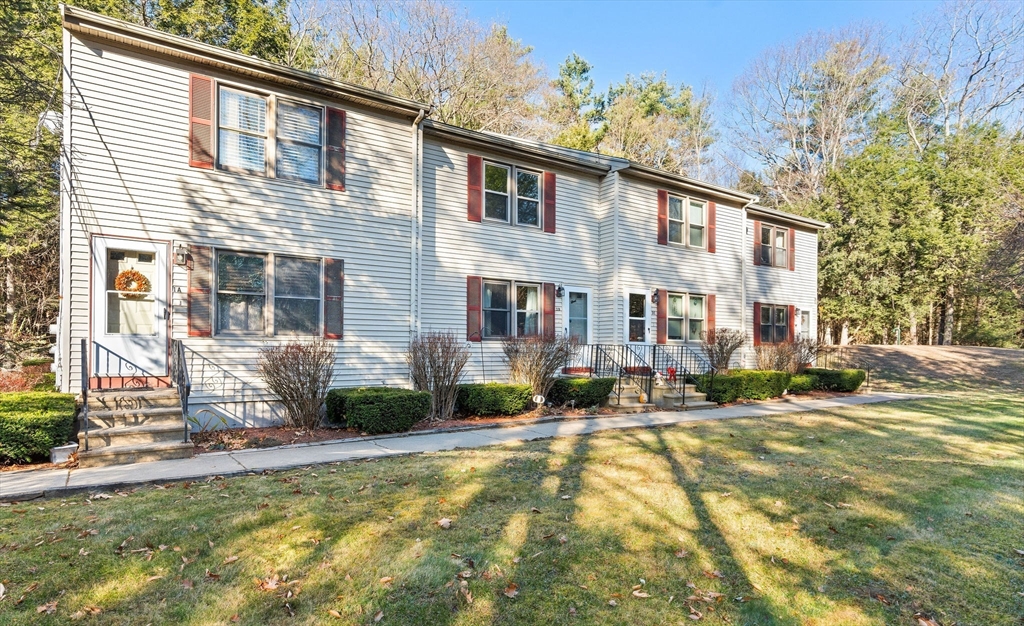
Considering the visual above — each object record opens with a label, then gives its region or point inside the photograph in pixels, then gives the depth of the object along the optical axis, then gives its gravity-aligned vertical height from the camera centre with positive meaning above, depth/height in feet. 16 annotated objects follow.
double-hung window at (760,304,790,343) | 54.44 -0.16
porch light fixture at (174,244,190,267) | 25.67 +3.18
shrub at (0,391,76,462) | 18.62 -3.81
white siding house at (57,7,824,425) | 24.36 +5.50
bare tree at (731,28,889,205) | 93.56 +40.73
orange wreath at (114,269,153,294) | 24.43 +1.76
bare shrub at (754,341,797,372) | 47.60 -3.20
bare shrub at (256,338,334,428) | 25.20 -2.77
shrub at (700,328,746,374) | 44.52 -2.08
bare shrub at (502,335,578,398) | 33.42 -2.46
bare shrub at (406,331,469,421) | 29.84 -2.78
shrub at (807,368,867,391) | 48.83 -5.28
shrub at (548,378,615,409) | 34.42 -4.62
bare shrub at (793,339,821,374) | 48.80 -2.96
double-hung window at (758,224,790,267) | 55.11 +8.06
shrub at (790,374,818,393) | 45.64 -5.31
